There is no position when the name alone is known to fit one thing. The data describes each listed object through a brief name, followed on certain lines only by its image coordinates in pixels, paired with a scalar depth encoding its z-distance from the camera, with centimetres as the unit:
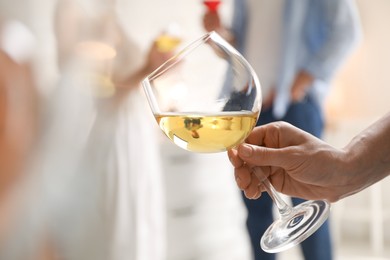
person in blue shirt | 168
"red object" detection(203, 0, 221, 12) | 181
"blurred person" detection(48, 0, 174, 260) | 180
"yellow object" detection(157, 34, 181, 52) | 193
